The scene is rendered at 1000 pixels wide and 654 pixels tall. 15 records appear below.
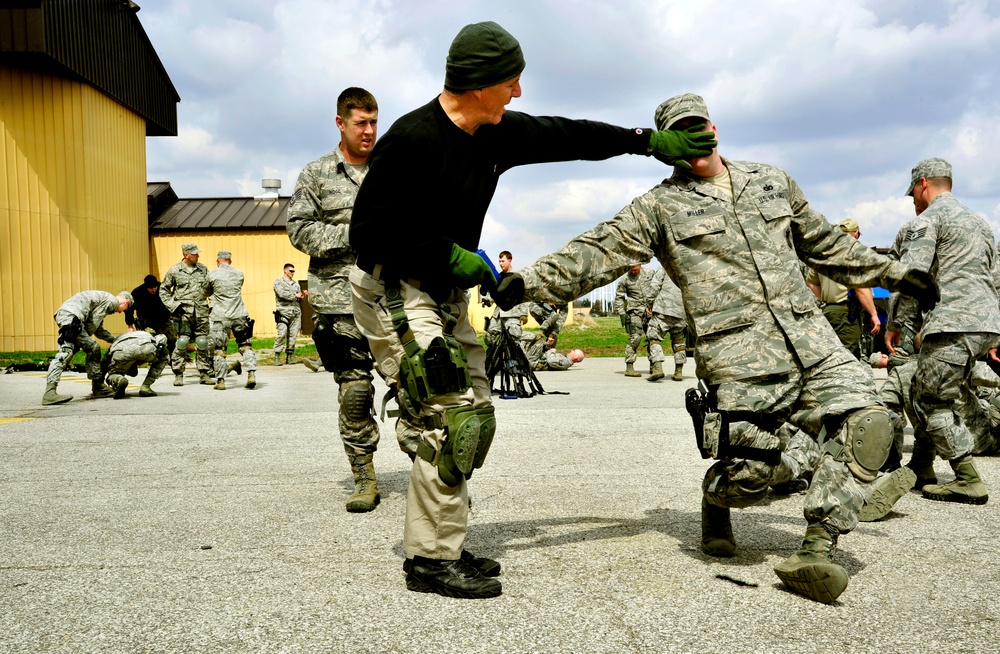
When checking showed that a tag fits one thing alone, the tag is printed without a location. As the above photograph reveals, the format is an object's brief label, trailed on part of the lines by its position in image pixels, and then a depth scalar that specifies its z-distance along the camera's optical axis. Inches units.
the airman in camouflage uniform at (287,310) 695.7
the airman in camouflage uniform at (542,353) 538.3
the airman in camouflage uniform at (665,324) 486.9
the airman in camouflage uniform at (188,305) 533.0
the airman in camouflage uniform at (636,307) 556.1
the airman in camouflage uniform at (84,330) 423.8
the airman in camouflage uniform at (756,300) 131.5
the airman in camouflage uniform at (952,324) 201.8
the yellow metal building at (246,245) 1202.6
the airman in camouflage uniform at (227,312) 532.0
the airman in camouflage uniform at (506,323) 468.1
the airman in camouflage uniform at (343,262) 196.1
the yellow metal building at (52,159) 916.6
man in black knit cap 128.9
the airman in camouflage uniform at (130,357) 452.8
